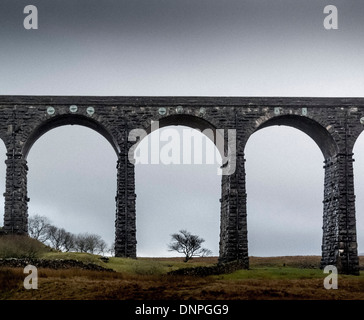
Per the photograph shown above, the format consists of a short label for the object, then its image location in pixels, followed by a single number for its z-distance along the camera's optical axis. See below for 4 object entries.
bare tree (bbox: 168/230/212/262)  63.53
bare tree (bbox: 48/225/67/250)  68.12
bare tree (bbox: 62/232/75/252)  64.88
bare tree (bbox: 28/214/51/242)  69.50
